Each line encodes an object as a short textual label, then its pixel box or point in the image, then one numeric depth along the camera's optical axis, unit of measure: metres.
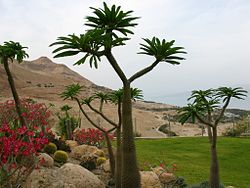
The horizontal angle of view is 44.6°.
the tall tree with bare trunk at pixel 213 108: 6.36
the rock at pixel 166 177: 8.65
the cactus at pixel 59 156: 9.45
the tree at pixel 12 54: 7.53
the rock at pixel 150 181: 7.49
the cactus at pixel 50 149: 10.24
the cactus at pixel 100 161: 10.05
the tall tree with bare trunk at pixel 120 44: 4.62
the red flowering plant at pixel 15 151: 5.50
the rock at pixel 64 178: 6.55
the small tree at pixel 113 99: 6.47
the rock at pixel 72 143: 13.14
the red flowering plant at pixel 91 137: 13.38
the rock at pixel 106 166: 9.48
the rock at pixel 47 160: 8.08
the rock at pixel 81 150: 11.21
